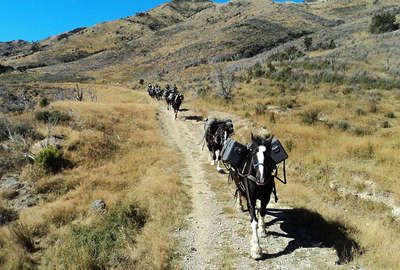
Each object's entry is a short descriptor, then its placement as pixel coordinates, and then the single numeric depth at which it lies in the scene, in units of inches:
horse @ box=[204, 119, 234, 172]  391.2
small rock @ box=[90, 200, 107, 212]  266.4
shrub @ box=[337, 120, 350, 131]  499.2
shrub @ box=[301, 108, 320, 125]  561.1
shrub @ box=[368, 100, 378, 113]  597.7
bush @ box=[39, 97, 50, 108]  652.1
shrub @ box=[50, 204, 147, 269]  174.6
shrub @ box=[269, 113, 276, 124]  602.1
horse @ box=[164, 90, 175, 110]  934.8
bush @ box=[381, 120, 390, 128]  498.0
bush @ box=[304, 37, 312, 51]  1543.8
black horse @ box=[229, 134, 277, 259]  176.7
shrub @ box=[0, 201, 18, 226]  238.4
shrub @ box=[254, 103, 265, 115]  692.9
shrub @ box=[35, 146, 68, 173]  340.8
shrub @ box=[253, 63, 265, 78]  1188.8
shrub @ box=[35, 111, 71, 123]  516.7
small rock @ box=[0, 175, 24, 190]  296.5
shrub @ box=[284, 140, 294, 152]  425.4
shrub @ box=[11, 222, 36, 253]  202.7
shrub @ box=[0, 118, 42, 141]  406.6
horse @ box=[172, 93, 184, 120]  851.4
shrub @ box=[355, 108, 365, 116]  587.2
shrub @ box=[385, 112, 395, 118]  563.1
